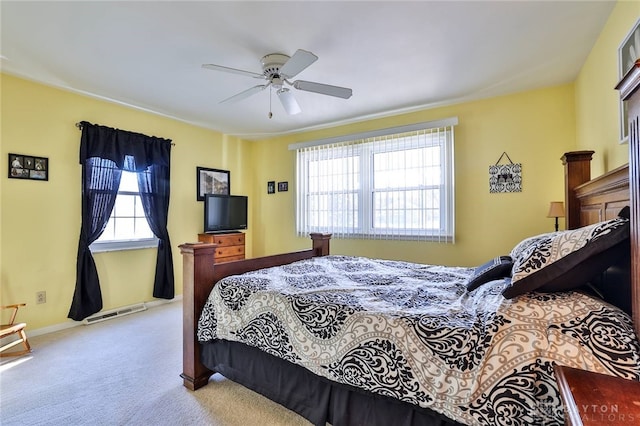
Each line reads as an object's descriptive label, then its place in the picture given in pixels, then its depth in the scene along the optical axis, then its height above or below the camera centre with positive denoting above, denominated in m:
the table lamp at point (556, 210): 2.78 +0.04
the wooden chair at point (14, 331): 2.39 -0.95
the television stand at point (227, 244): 4.34 -0.44
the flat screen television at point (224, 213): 4.40 +0.05
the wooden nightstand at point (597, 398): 0.63 -0.44
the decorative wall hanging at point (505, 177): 3.33 +0.43
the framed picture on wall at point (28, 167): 2.87 +0.50
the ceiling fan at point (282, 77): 2.23 +1.12
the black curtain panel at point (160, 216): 3.88 +0.00
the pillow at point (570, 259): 1.06 -0.17
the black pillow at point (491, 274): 1.70 -0.34
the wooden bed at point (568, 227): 1.17 -0.27
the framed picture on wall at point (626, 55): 1.73 +0.99
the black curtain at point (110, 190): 3.28 +0.33
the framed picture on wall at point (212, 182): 4.57 +0.56
